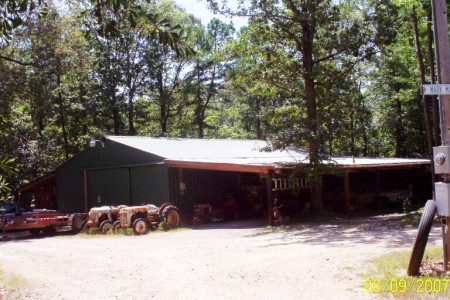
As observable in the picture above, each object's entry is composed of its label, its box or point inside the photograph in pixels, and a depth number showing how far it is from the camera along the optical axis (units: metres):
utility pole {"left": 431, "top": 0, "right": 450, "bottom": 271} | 6.82
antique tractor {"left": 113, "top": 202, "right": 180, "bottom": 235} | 17.39
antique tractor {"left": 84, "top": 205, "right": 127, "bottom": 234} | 18.22
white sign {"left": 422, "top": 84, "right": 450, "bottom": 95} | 6.89
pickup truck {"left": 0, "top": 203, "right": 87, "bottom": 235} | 18.42
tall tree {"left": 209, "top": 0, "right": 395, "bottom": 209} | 17.98
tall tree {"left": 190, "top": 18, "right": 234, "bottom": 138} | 40.56
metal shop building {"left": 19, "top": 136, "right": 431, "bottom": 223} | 18.92
